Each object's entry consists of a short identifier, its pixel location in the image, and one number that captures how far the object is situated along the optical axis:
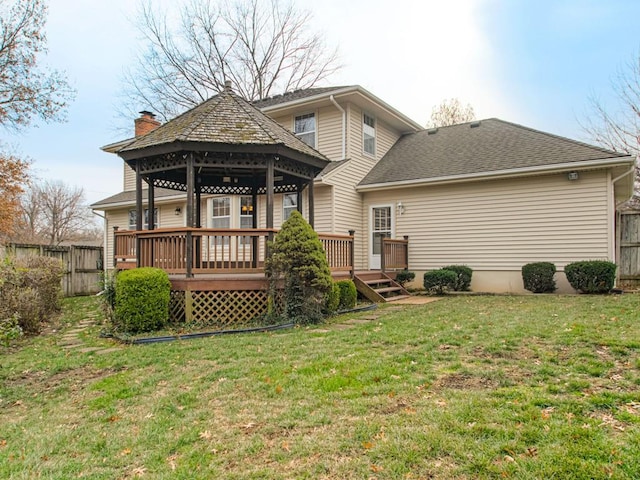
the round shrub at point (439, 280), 10.87
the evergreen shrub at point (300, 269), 7.19
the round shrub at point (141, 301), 6.76
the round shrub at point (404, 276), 11.94
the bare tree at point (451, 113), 26.44
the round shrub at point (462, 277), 11.23
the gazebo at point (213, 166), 7.53
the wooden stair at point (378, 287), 9.87
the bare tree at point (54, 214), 30.09
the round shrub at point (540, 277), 10.12
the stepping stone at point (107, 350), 5.76
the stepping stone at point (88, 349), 5.93
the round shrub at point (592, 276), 9.38
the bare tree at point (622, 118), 17.67
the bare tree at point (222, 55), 21.34
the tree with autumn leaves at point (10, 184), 17.38
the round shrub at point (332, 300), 7.71
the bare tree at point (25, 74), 16.78
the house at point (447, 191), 10.20
